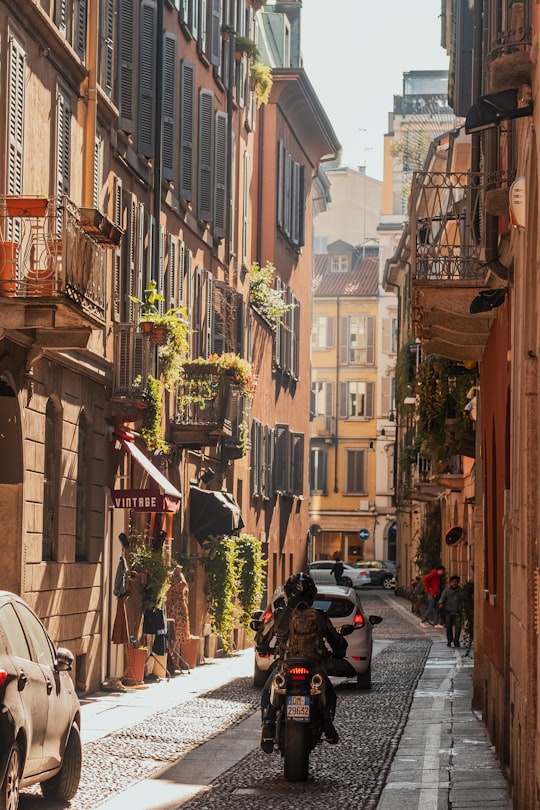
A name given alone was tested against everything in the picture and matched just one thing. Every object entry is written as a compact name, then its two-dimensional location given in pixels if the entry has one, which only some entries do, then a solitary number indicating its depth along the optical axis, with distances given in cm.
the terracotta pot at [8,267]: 1636
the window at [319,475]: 8988
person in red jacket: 3994
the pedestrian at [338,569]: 6266
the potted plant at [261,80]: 3719
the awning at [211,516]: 2977
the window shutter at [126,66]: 2405
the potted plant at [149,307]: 2356
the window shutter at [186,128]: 2872
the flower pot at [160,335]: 2358
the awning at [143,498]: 2294
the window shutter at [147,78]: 2547
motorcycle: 1301
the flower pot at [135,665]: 2317
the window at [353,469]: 8925
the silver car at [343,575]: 6781
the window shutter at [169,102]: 2714
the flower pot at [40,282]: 1627
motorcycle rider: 1339
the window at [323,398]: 8988
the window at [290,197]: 4341
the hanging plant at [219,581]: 2884
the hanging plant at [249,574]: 3122
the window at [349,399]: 8956
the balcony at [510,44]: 1097
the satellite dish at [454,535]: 3953
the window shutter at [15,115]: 1739
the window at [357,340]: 8925
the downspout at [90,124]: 2134
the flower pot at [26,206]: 1656
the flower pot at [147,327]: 2353
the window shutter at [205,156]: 3058
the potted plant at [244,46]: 3459
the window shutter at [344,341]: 8969
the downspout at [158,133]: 2597
